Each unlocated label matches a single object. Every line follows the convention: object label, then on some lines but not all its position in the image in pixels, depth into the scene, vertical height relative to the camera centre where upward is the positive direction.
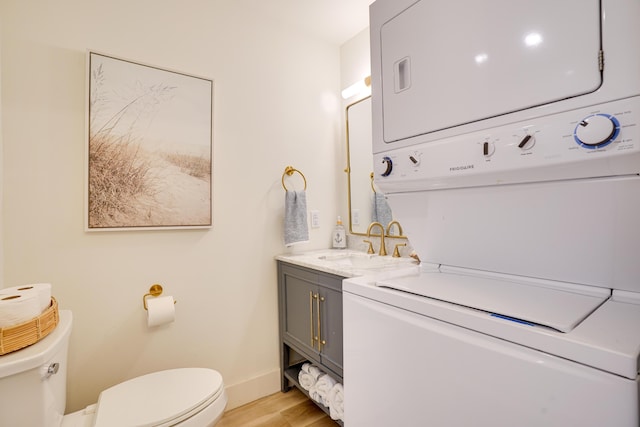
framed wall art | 1.47 +0.40
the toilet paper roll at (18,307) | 0.92 -0.26
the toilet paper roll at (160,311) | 1.50 -0.45
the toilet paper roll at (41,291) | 1.03 -0.23
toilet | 0.91 -0.71
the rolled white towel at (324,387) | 1.65 -0.93
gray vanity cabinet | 1.55 -0.58
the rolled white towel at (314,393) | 1.71 -1.00
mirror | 2.08 +0.31
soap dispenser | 2.27 -0.14
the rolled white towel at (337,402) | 1.56 -0.96
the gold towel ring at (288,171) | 2.10 +0.34
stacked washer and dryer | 0.66 +0.00
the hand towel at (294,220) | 2.02 +0.00
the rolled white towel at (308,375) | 1.77 -0.94
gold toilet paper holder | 1.60 -0.38
